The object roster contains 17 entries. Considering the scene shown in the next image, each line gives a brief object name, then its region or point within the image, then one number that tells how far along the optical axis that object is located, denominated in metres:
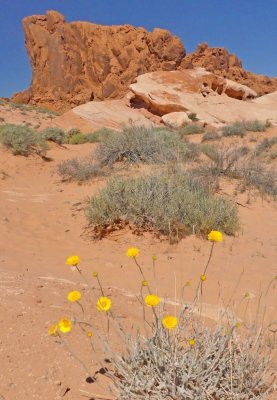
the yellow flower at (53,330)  1.51
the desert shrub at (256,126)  16.05
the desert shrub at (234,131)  15.34
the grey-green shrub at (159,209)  4.97
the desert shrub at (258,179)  7.75
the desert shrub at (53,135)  12.88
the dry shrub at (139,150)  9.61
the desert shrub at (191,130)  16.91
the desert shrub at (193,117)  19.19
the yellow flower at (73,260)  1.64
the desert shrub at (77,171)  8.41
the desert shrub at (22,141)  10.59
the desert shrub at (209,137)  14.80
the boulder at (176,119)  18.67
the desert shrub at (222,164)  8.43
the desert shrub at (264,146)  11.51
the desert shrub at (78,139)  14.68
